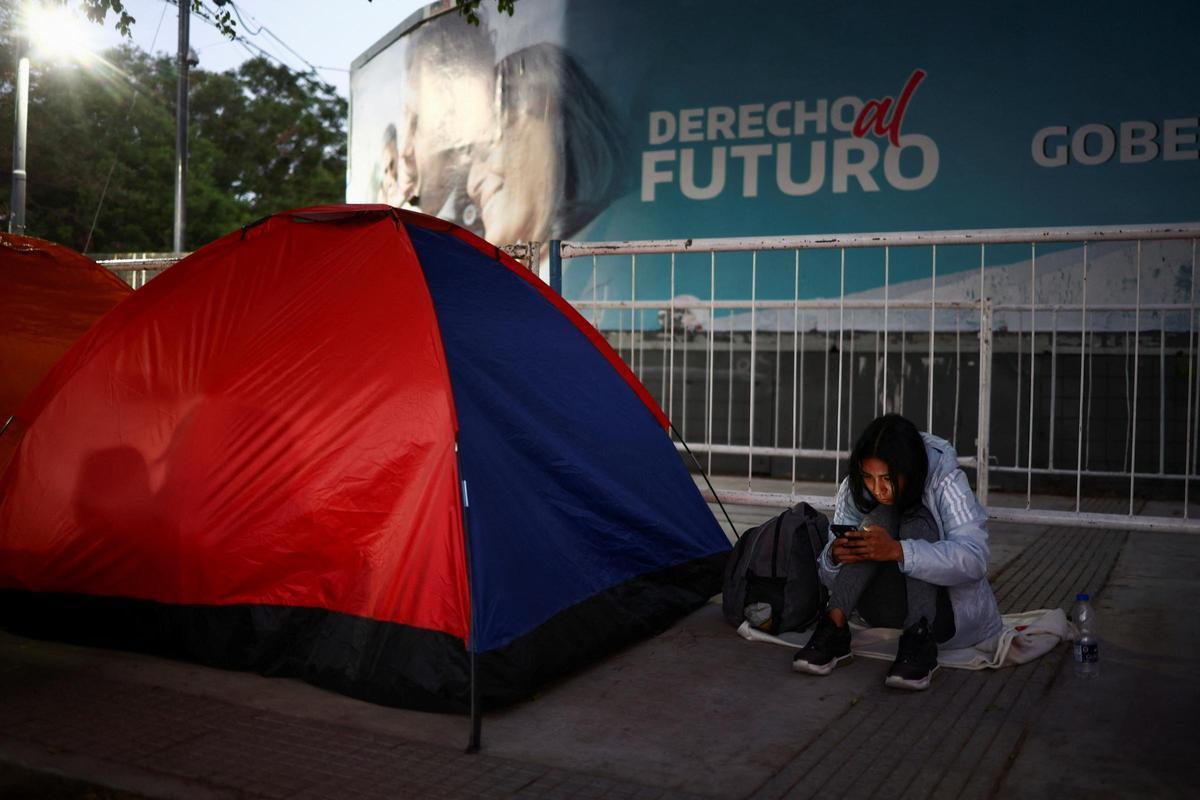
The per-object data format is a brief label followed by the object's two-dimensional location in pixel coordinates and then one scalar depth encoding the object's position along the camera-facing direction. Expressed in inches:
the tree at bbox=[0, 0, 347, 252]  964.6
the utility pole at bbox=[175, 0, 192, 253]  772.0
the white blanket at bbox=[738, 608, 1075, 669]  174.2
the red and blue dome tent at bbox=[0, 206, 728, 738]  158.6
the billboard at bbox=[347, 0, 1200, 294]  419.5
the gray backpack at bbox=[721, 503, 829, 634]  187.2
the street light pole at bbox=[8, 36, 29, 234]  556.4
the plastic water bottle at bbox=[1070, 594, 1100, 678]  170.2
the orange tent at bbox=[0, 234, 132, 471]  240.8
